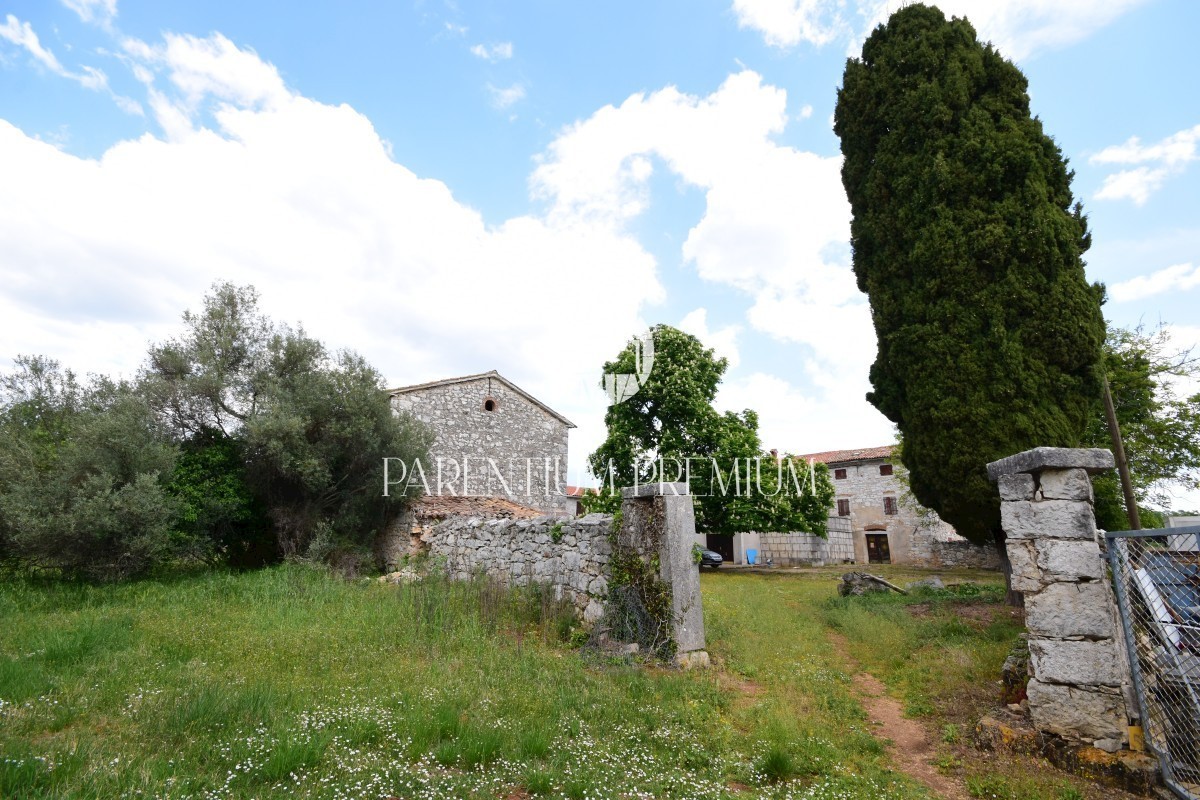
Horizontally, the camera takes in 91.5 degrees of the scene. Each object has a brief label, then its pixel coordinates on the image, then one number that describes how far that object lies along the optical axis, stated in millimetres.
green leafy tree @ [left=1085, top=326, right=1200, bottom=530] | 11992
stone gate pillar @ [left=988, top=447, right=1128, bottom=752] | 4246
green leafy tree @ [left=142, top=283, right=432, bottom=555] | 13000
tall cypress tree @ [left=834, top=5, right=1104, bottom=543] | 9312
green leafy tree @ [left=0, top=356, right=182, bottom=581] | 10312
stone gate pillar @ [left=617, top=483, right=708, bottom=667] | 7020
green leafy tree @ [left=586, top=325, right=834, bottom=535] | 18812
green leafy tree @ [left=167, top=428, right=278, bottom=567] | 12281
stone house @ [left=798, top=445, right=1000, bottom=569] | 28406
